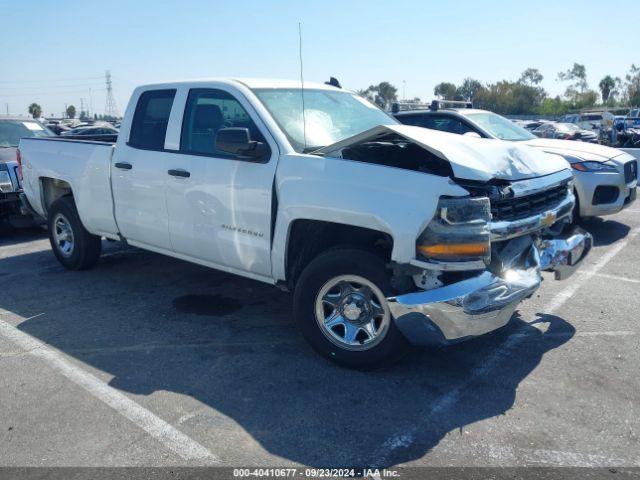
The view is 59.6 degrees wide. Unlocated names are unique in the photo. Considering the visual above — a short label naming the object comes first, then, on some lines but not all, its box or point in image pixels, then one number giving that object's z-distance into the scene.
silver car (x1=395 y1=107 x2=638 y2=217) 7.64
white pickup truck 3.41
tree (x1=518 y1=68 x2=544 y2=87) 119.44
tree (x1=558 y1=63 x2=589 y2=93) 118.62
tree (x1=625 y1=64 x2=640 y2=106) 93.79
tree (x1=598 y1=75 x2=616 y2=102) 104.78
